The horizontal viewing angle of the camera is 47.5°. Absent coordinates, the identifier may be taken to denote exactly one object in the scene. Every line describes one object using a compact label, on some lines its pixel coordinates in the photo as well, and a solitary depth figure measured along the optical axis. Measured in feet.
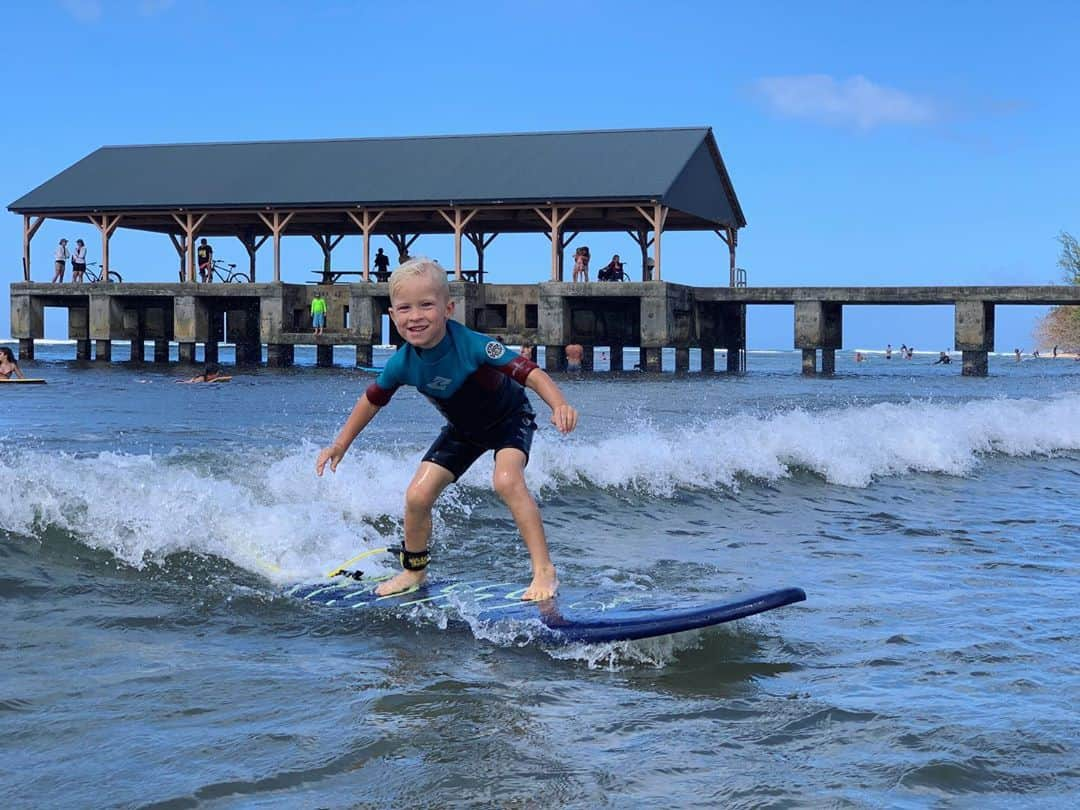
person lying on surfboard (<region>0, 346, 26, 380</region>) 86.89
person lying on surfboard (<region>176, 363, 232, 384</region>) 97.55
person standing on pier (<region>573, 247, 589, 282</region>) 127.34
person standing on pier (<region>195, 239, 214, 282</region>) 139.64
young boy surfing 17.75
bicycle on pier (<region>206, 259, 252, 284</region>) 140.26
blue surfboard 16.65
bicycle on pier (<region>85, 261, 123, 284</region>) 138.92
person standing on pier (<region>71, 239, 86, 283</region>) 140.15
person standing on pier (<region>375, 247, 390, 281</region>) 137.59
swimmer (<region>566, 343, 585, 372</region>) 125.80
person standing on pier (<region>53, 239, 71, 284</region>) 142.10
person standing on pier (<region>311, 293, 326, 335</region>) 131.44
